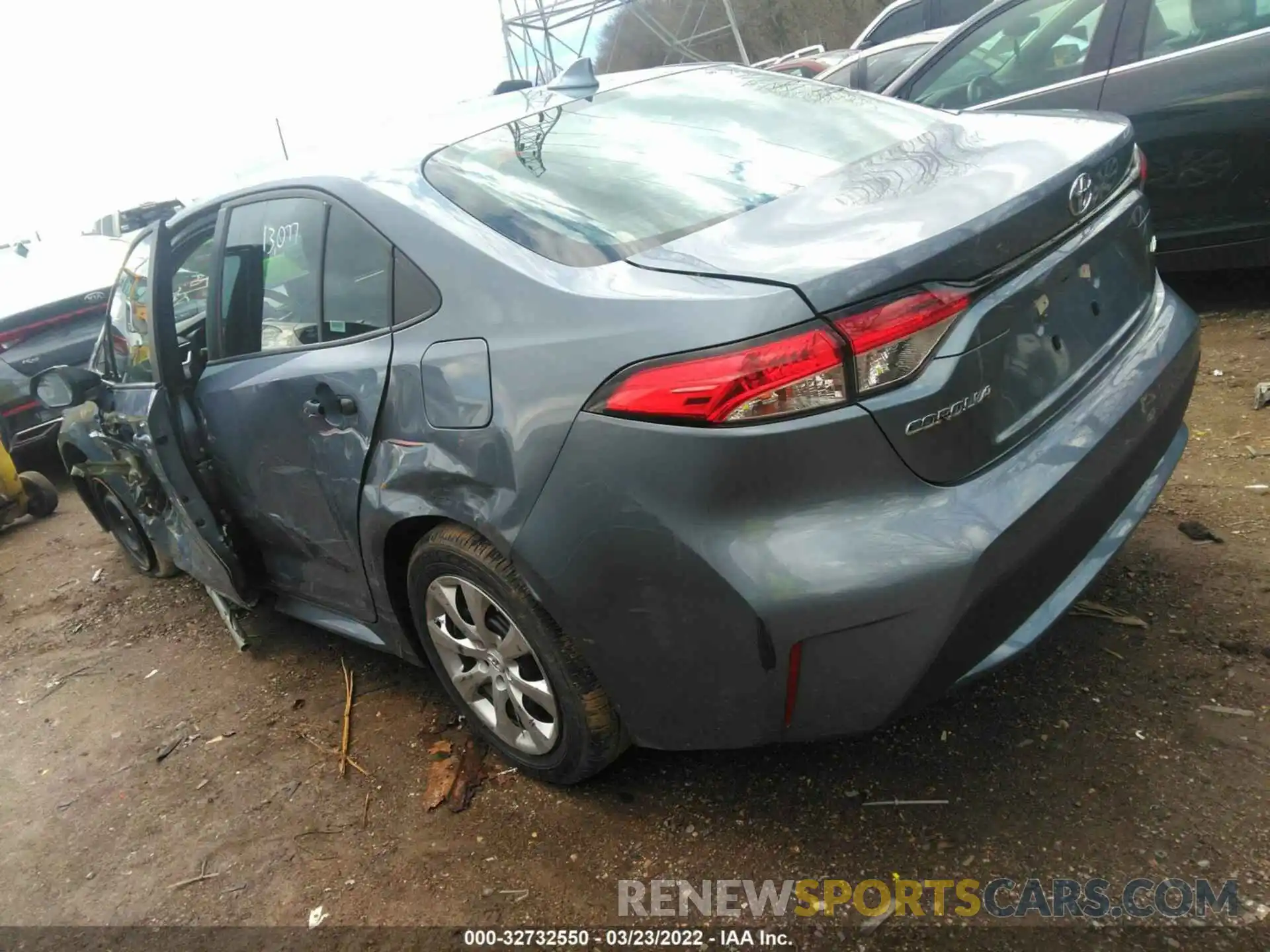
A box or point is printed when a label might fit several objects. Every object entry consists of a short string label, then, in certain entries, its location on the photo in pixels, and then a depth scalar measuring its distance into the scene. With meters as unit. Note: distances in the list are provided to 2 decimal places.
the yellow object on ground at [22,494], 5.47
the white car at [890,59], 7.37
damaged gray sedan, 1.65
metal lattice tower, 24.23
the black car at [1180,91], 3.92
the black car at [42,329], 5.89
